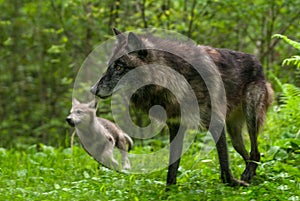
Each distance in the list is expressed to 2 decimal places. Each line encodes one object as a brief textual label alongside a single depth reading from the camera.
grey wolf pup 17.44
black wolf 12.03
